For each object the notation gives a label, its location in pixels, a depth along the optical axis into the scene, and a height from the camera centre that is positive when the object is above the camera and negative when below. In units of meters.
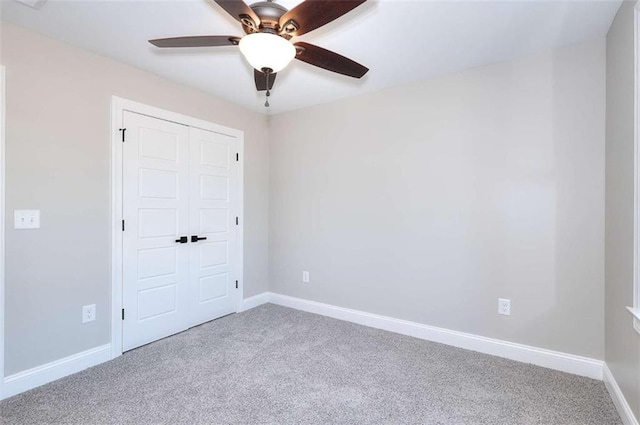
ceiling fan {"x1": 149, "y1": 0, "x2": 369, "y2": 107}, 1.34 +0.87
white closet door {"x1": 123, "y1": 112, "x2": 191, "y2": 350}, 2.67 -0.16
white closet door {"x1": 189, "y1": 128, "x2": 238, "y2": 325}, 3.18 -0.13
